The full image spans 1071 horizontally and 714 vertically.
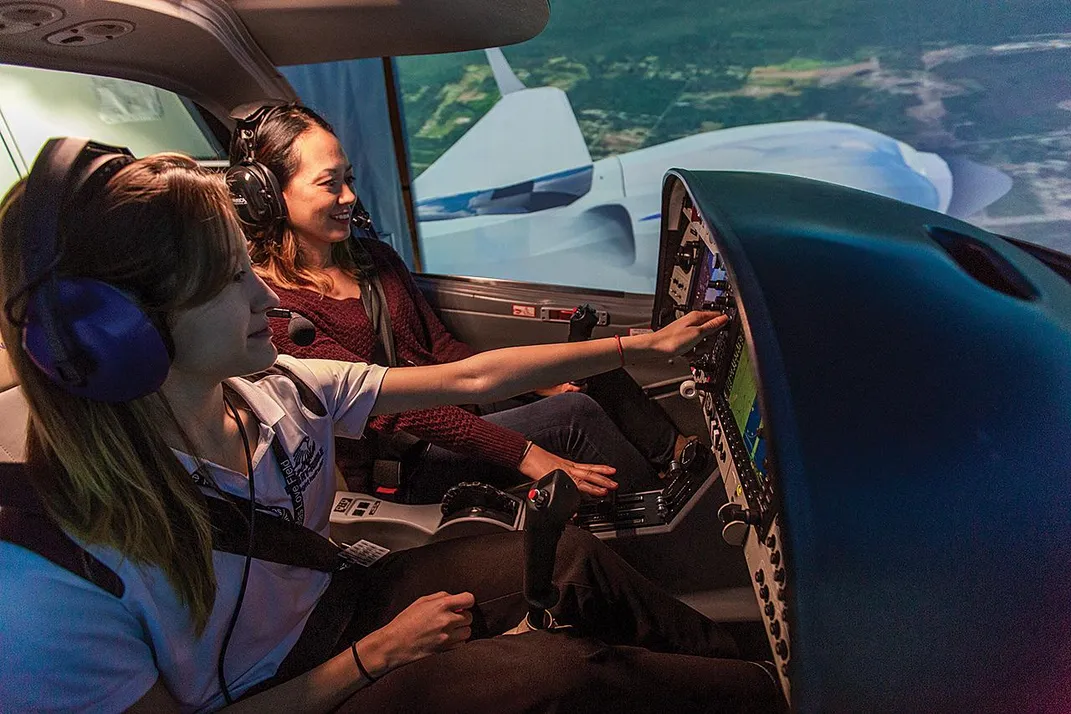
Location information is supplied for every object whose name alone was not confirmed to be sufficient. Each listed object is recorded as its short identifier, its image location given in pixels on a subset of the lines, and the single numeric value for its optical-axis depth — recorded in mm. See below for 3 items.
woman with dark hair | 1551
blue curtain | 3480
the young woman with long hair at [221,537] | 676
